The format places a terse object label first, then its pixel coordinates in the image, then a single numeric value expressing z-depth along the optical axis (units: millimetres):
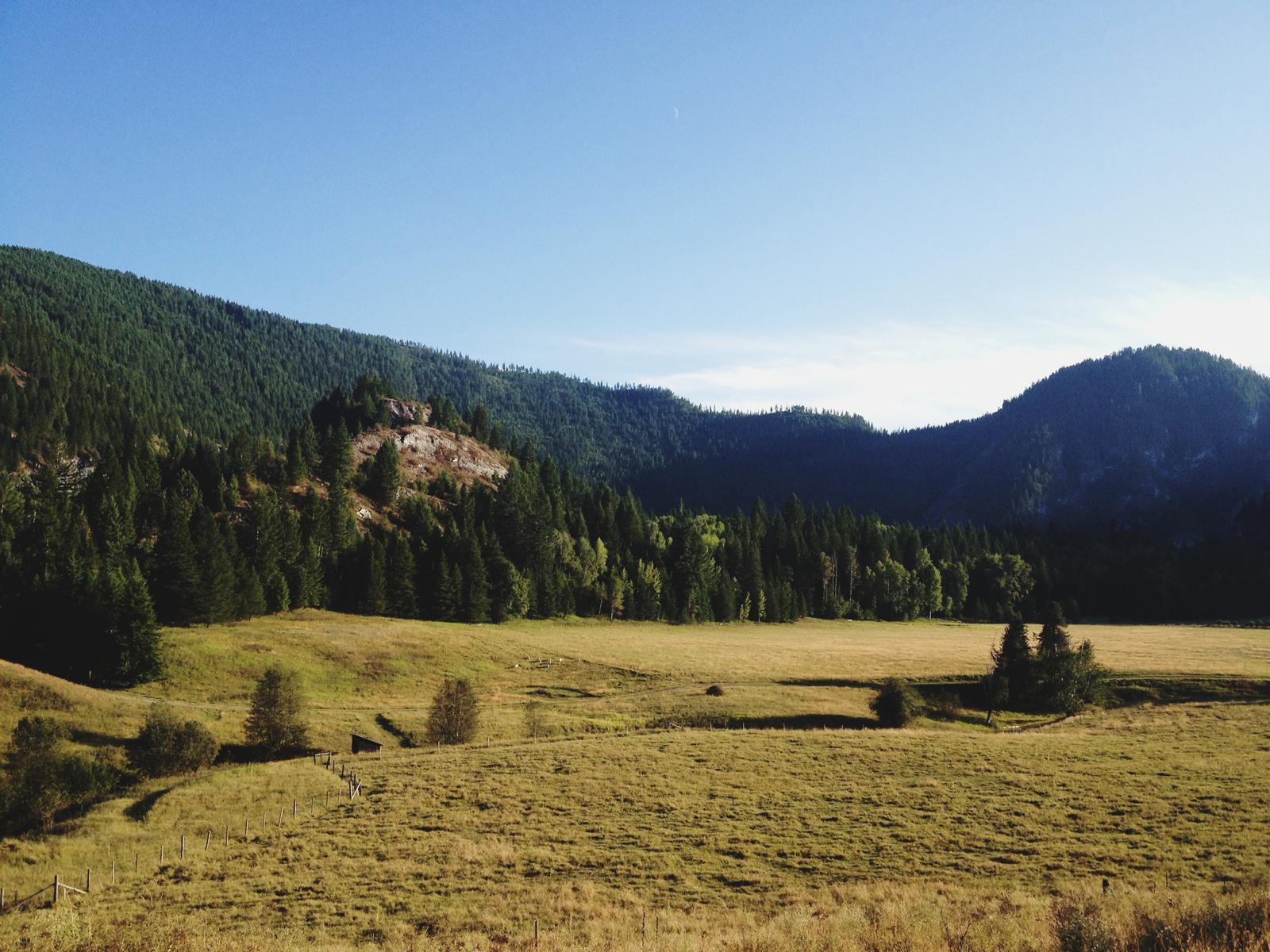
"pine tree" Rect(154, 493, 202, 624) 80125
